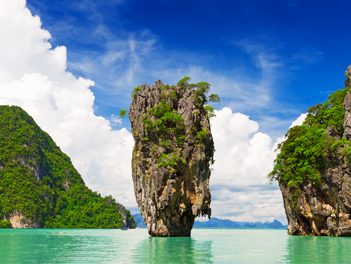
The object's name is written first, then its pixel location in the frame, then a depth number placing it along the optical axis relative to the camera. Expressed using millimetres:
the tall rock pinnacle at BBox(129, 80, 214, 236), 35406
